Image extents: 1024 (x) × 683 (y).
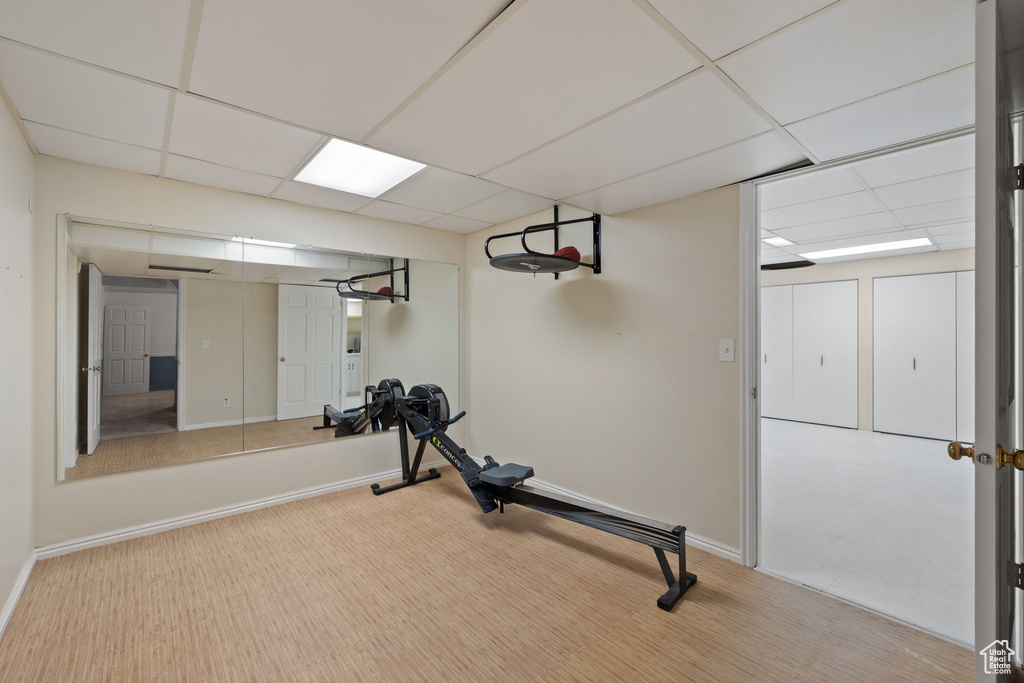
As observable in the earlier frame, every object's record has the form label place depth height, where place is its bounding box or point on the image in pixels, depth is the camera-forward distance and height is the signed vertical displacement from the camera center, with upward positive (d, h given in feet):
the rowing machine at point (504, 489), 7.50 -3.22
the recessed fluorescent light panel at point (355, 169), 8.30 +3.58
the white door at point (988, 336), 3.50 +0.07
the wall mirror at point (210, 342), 8.95 +0.02
